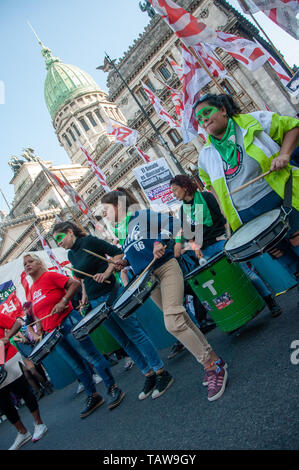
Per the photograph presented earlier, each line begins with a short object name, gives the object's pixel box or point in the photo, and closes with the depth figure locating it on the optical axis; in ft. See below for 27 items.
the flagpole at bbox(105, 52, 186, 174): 55.53
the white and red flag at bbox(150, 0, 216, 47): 21.91
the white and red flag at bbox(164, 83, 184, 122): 50.95
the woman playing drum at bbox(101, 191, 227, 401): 10.16
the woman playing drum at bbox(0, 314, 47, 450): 15.47
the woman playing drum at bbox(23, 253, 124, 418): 14.78
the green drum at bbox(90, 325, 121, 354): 18.48
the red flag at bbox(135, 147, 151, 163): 53.33
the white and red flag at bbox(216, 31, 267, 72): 28.68
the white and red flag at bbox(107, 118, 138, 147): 51.96
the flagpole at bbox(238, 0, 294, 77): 21.89
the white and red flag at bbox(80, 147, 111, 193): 48.07
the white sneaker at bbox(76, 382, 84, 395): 22.56
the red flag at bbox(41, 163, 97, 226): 34.19
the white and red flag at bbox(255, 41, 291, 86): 28.63
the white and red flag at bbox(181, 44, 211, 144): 25.08
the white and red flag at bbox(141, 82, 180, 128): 49.24
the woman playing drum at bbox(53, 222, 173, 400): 12.82
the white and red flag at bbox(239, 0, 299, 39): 17.35
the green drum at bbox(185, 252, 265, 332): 11.94
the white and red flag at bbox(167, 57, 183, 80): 47.40
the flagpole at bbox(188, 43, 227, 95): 21.83
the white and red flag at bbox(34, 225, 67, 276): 48.45
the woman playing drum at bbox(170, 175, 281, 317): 14.49
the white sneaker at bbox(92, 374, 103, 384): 21.30
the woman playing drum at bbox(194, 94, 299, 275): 8.65
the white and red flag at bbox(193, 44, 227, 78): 28.49
